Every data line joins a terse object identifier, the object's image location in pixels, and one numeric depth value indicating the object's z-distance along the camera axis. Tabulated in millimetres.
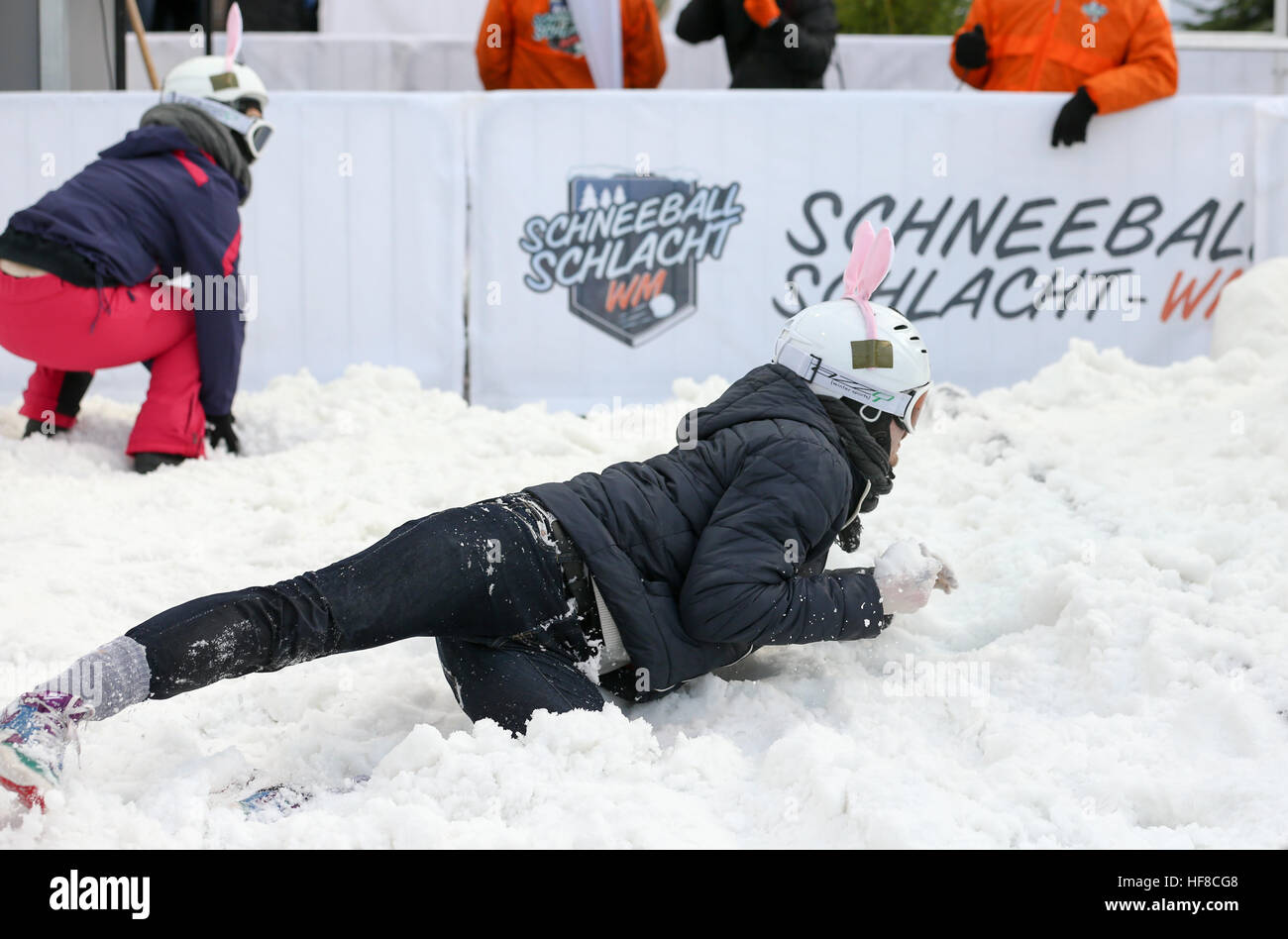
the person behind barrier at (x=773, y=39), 12422
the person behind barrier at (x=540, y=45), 13008
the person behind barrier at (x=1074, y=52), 11211
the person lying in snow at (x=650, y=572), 5012
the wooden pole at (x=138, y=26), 13882
